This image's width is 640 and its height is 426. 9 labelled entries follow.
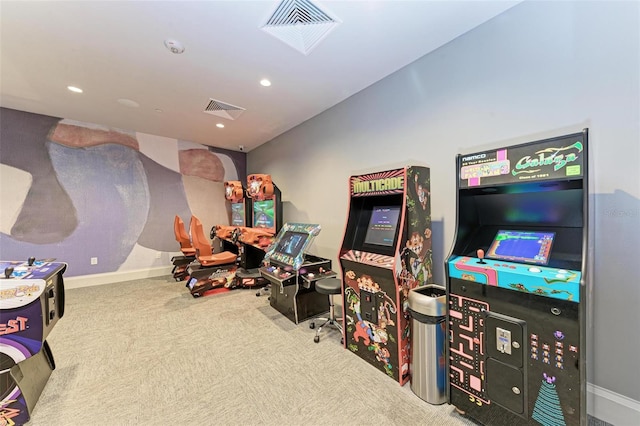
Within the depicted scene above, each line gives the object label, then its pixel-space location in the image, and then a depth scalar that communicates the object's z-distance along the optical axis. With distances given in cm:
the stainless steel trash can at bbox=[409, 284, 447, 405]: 182
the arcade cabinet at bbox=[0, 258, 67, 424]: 160
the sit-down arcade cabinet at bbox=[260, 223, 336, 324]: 305
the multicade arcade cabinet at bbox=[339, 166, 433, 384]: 205
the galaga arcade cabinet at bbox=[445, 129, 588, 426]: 128
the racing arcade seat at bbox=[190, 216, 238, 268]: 427
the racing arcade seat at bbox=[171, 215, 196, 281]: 504
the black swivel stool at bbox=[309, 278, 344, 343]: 269
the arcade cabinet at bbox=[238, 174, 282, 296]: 439
